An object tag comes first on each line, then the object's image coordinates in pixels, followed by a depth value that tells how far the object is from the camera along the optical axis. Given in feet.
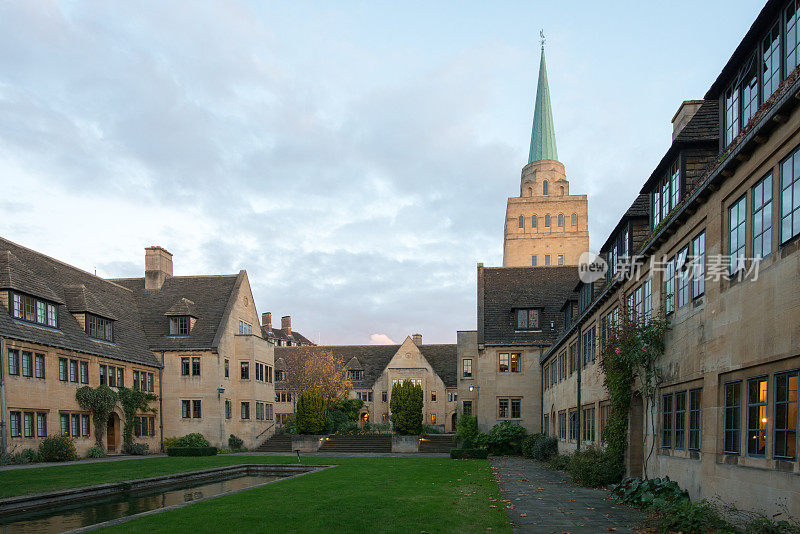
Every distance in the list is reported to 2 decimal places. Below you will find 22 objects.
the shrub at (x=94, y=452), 112.98
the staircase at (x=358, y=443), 136.98
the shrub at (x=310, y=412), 135.74
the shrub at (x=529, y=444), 118.93
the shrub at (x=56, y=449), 101.55
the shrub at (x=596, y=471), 62.32
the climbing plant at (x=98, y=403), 113.80
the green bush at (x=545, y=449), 107.14
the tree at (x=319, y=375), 201.16
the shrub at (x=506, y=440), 123.95
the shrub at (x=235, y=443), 141.28
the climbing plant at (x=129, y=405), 126.00
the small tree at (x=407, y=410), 134.82
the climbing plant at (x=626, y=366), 52.01
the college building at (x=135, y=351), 100.83
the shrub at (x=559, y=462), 84.84
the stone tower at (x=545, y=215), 288.51
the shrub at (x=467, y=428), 135.13
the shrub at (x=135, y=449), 127.34
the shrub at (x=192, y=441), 133.39
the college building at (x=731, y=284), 30.89
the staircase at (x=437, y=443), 135.85
